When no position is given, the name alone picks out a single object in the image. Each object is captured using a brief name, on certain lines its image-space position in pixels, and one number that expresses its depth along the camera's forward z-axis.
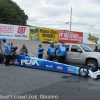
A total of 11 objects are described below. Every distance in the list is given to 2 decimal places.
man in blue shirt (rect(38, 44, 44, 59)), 16.86
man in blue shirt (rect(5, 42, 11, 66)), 13.43
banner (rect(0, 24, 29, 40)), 23.48
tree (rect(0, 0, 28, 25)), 56.12
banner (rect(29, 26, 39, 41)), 25.78
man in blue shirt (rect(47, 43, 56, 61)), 14.24
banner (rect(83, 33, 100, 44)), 33.13
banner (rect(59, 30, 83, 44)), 29.56
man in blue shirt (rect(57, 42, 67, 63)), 13.25
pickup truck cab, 12.32
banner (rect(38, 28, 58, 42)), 27.26
